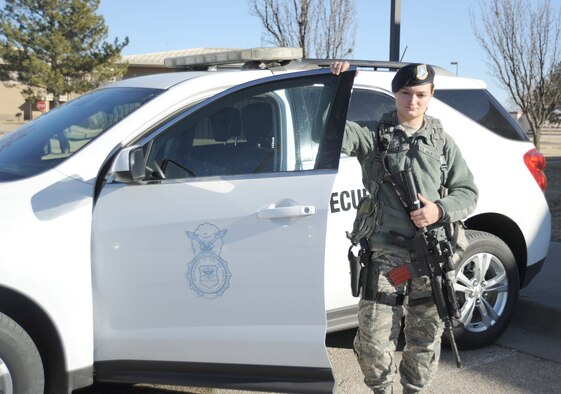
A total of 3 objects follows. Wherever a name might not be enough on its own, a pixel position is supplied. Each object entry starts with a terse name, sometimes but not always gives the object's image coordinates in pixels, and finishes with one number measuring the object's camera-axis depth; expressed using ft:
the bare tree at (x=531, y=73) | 46.26
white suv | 9.21
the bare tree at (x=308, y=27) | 41.06
